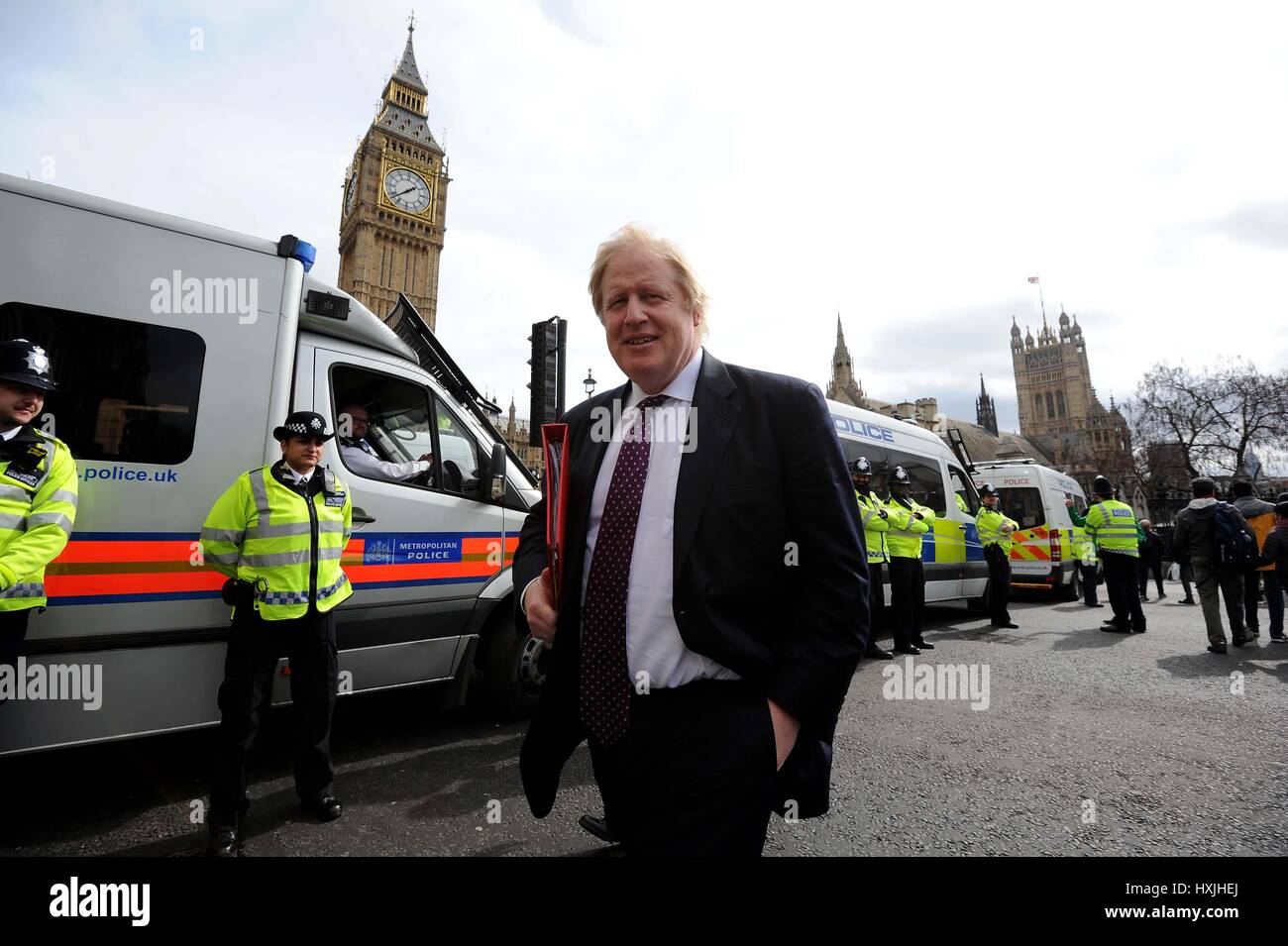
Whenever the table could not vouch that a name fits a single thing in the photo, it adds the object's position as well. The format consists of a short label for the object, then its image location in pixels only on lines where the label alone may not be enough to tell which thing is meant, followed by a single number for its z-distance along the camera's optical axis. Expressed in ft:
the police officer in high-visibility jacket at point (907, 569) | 21.79
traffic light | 17.90
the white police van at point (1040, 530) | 37.60
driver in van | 11.30
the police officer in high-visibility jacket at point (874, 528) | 21.02
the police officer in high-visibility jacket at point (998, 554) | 27.86
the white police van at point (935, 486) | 24.57
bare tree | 85.97
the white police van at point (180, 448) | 8.63
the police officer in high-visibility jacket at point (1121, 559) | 25.30
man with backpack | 21.27
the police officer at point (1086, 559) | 34.96
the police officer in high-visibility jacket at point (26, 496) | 7.24
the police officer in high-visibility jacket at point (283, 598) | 8.45
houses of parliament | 190.80
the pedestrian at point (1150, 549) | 39.60
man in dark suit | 3.67
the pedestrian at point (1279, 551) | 22.94
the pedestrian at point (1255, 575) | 23.57
